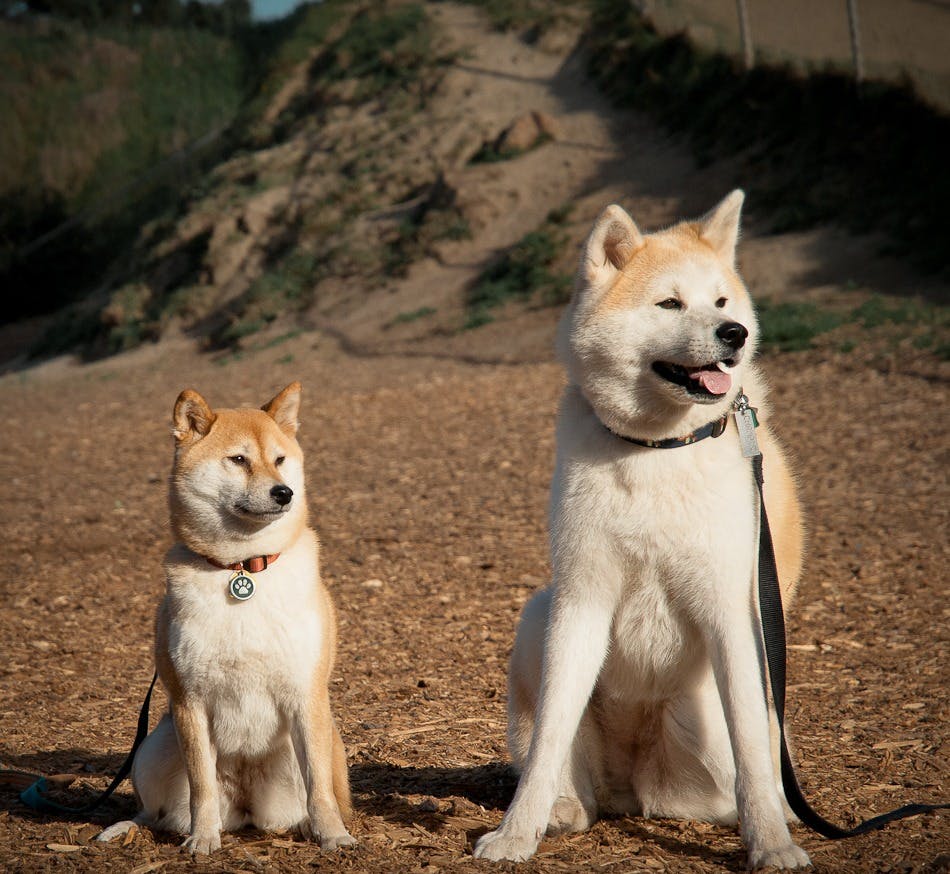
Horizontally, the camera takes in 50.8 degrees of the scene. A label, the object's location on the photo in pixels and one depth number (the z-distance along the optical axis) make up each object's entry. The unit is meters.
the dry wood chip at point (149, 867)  2.70
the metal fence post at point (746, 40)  17.58
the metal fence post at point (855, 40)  14.72
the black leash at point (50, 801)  3.15
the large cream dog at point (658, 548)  2.71
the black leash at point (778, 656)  2.78
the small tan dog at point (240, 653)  2.90
